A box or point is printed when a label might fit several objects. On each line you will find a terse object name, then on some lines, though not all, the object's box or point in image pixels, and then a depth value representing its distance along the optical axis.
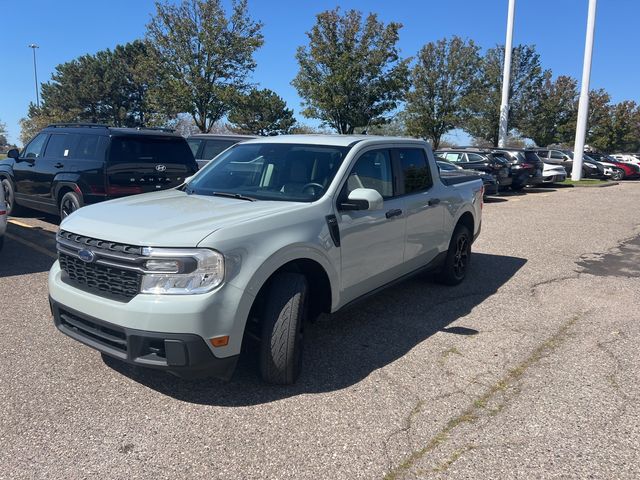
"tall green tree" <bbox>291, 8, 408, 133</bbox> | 23.00
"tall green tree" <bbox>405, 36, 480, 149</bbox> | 33.03
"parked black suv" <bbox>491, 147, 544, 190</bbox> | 19.93
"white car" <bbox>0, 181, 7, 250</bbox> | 6.91
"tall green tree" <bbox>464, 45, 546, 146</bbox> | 34.41
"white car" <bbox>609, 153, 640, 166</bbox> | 33.75
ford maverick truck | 3.17
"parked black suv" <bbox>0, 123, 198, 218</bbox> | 7.90
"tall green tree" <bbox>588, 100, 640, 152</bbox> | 45.66
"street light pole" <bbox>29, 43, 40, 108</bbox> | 53.62
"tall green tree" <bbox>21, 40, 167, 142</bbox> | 46.56
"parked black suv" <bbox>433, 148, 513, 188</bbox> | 18.06
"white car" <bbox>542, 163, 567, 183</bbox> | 22.67
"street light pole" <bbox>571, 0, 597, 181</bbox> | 24.94
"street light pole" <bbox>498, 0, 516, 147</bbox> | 25.03
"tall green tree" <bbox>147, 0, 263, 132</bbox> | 22.19
